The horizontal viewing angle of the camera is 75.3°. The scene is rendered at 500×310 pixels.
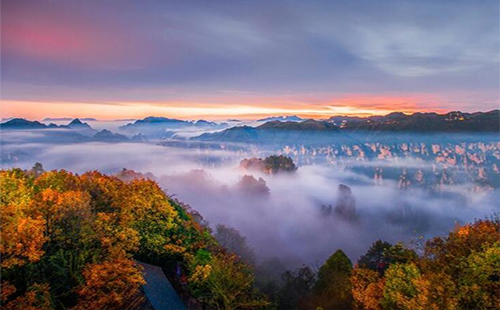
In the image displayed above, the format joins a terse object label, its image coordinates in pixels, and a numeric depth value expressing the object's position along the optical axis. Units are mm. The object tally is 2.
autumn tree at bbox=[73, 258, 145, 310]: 22969
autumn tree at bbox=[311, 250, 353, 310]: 39647
